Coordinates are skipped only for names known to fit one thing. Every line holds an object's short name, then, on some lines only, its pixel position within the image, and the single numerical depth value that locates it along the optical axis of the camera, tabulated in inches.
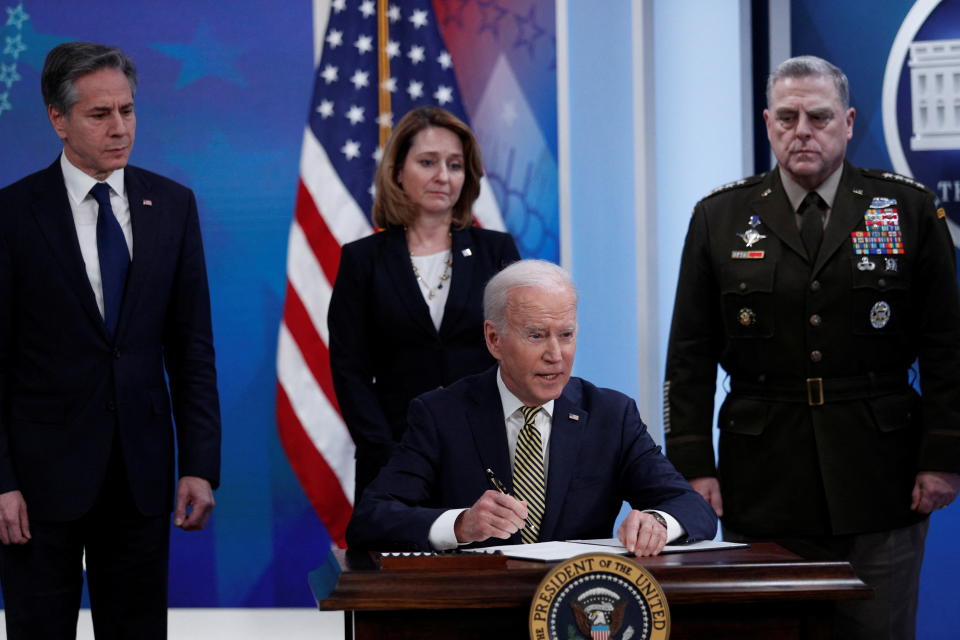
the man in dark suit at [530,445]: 190.0
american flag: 350.8
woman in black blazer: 255.6
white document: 156.8
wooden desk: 142.1
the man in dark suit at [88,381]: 218.8
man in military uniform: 236.6
